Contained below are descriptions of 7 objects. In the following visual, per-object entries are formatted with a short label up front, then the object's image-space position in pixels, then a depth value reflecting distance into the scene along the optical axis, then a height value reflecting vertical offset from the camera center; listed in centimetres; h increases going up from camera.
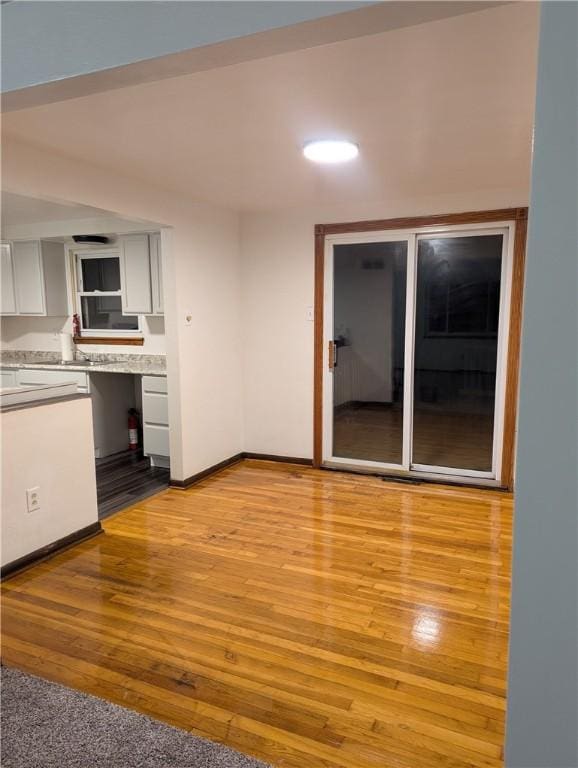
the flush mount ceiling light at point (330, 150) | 289 +92
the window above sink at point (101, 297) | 570 +20
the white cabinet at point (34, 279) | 562 +40
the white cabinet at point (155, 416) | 486 -94
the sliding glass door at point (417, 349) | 439 -32
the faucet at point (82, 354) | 593 -44
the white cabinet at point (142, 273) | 500 +39
